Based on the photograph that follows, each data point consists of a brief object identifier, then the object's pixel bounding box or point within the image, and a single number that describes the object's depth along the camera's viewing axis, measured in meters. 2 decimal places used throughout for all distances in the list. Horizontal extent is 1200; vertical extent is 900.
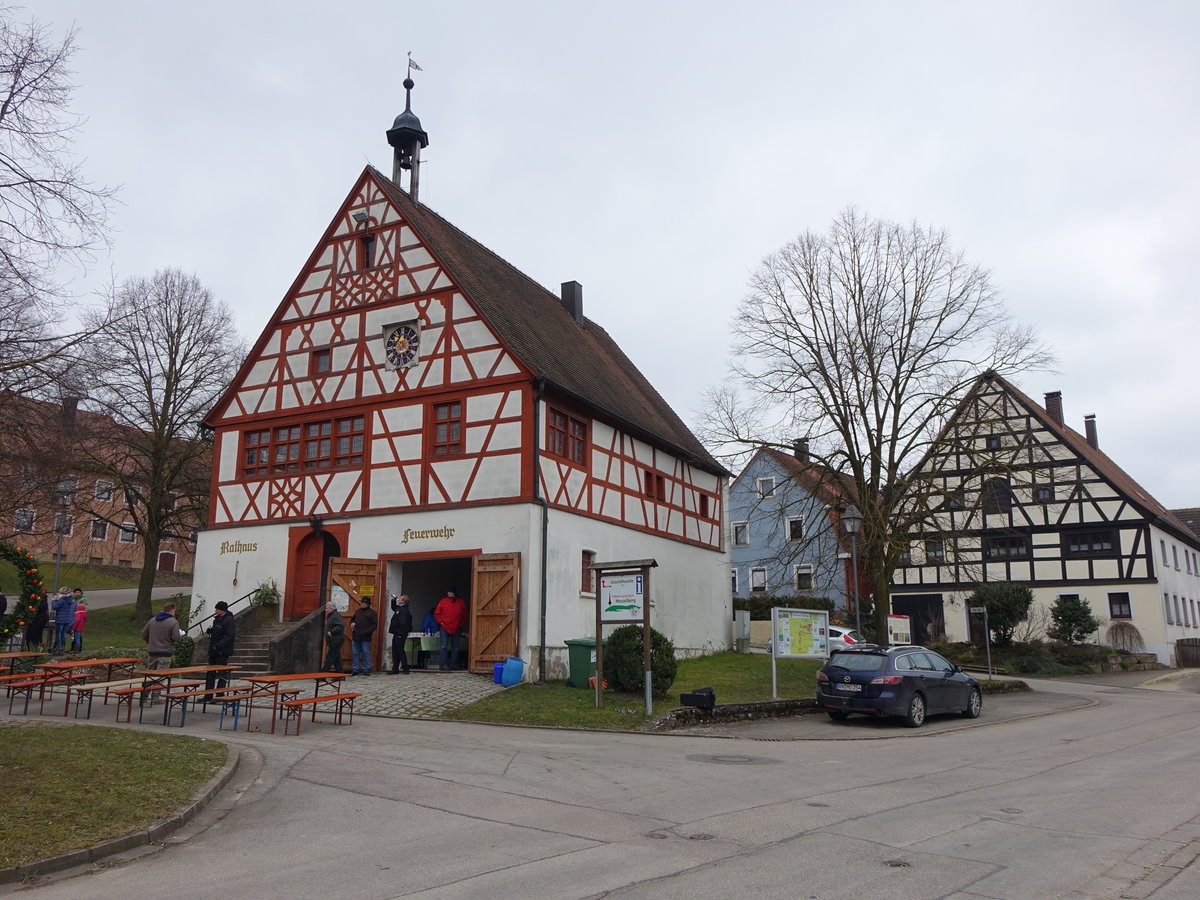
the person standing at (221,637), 17.78
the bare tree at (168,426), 33.59
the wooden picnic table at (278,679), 14.31
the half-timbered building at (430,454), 22.41
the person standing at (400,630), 21.92
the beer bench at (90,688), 14.34
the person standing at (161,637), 16.94
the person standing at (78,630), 26.91
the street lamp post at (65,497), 28.32
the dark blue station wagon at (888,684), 17.39
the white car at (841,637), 34.75
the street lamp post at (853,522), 21.92
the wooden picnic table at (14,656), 17.35
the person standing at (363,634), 21.53
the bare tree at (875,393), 26.20
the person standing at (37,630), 21.09
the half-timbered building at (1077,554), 42.84
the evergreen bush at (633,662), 17.97
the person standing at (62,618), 25.89
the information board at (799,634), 19.91
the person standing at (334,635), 19.98
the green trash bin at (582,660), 19.67
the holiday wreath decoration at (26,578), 16.36
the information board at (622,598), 17.00
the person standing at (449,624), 22.16
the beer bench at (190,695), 13.96
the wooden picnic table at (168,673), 14.80
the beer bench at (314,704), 13.84
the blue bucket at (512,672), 20.17
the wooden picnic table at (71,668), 15.43
